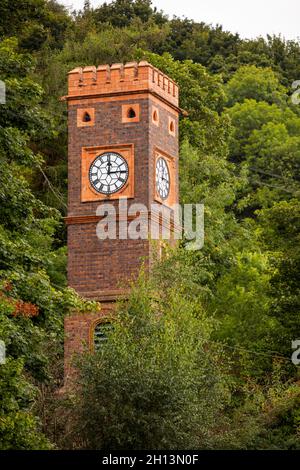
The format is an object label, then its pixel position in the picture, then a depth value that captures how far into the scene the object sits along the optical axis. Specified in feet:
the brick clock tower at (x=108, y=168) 181.88
